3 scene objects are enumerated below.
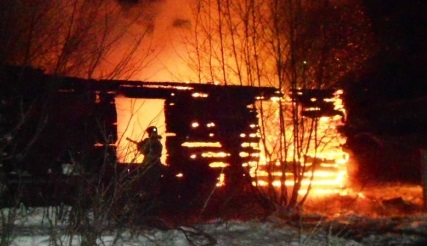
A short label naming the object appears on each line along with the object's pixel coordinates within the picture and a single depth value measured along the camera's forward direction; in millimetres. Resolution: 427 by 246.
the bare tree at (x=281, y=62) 12359
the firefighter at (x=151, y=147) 9047
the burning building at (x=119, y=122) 10586
